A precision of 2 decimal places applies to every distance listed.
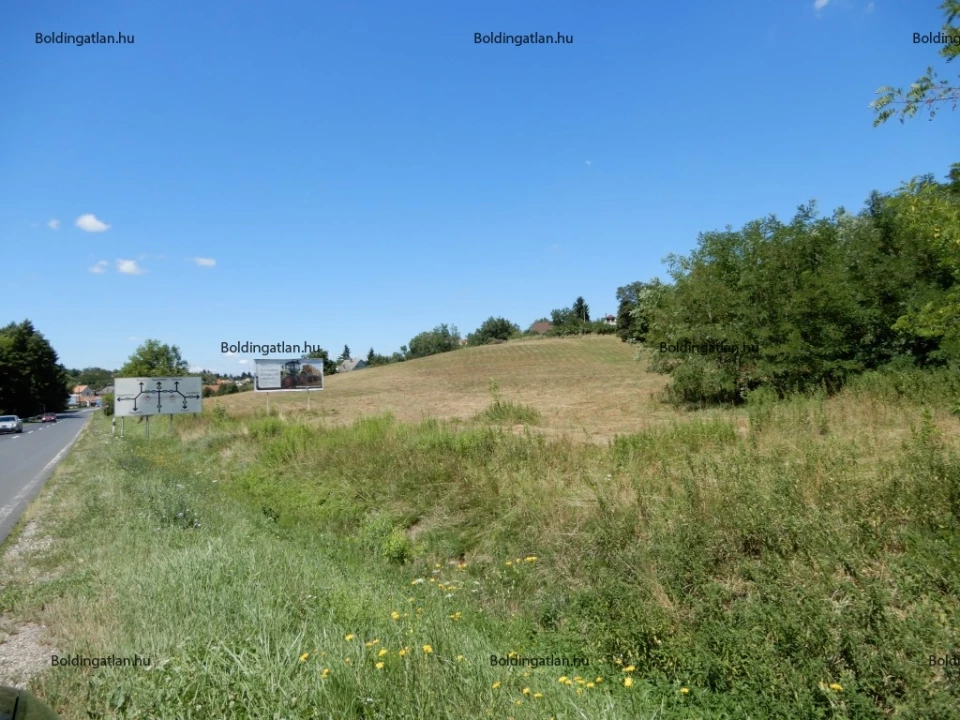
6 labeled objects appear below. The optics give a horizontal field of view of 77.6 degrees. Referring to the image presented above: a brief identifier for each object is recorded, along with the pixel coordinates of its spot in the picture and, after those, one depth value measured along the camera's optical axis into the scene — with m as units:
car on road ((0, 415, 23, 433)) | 43.72
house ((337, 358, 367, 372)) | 134.60
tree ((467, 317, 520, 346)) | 145.62
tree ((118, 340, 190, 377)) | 47.47
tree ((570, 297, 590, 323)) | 138.88
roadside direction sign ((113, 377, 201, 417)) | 26.89
